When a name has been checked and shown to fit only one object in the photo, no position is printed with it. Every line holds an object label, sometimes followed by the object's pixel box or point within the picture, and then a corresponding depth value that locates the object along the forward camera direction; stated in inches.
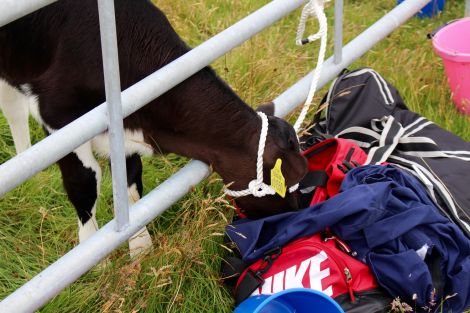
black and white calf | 125.3
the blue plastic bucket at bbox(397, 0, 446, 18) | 233.3
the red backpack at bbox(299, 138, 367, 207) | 134.8
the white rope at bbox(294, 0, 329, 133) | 129.0
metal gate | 88.9
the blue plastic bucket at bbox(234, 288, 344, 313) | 111.5
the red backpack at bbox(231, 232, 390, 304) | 119.0
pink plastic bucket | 172.4
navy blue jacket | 120.0
